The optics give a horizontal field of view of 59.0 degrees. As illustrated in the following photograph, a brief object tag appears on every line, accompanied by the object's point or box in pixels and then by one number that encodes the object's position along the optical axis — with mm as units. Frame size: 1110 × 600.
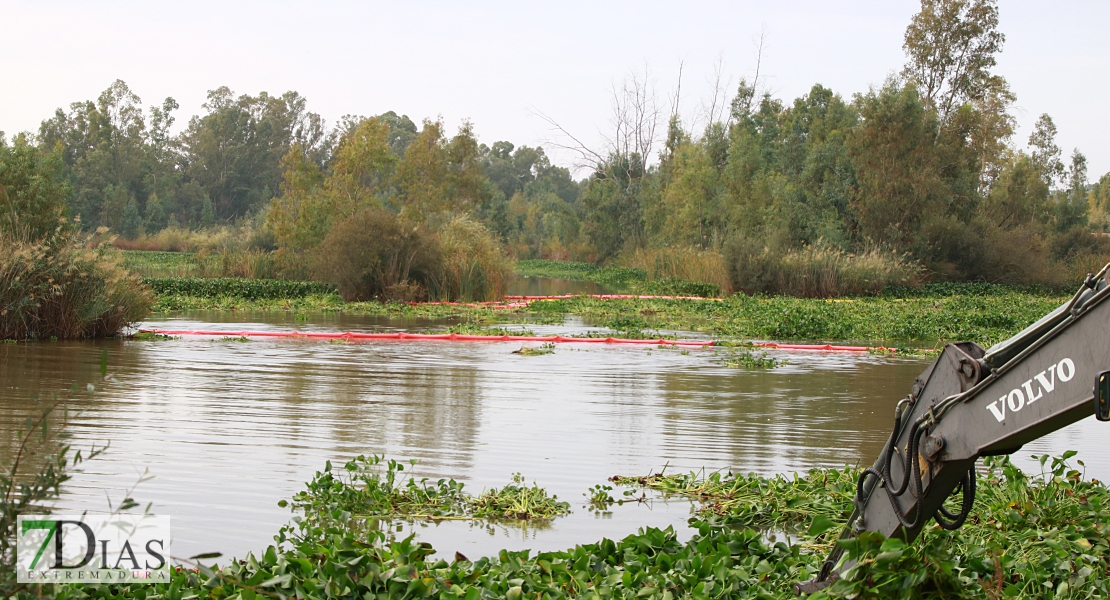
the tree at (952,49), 47156
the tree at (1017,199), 46312
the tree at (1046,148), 68812
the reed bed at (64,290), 14398
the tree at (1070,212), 50922
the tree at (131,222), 67062
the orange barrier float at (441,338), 16562
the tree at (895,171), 35688
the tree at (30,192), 16438
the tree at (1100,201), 84412
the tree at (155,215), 70294
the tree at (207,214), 74625
